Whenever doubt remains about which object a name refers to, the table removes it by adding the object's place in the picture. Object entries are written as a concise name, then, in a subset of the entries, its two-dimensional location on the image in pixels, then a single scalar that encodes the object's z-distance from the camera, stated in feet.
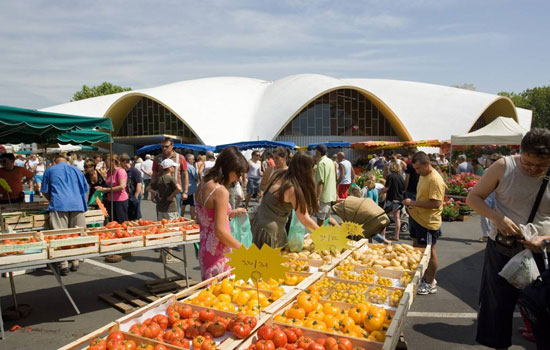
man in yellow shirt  14.88
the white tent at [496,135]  46.08
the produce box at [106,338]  6.76
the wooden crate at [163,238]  14.52
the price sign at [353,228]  12.77
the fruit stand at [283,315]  7.04
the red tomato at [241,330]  7.09
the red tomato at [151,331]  7.15
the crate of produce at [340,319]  7.39
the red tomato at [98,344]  6.59
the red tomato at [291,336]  7.24
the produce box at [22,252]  11.75
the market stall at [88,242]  12.05
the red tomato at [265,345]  6.81
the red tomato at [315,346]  6.81
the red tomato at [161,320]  7.66
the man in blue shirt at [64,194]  17.04
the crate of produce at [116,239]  13.62
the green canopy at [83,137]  24.20
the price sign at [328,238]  11.23
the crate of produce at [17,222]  18.21
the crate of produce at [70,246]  12.57
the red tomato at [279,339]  7.03
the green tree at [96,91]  180.04
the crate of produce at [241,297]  8.33
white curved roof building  108.68
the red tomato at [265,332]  7.12
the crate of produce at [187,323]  7.13
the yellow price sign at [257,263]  7.55
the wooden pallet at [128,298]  14.58
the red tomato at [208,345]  6.68
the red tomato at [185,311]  8.04
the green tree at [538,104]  168.35
